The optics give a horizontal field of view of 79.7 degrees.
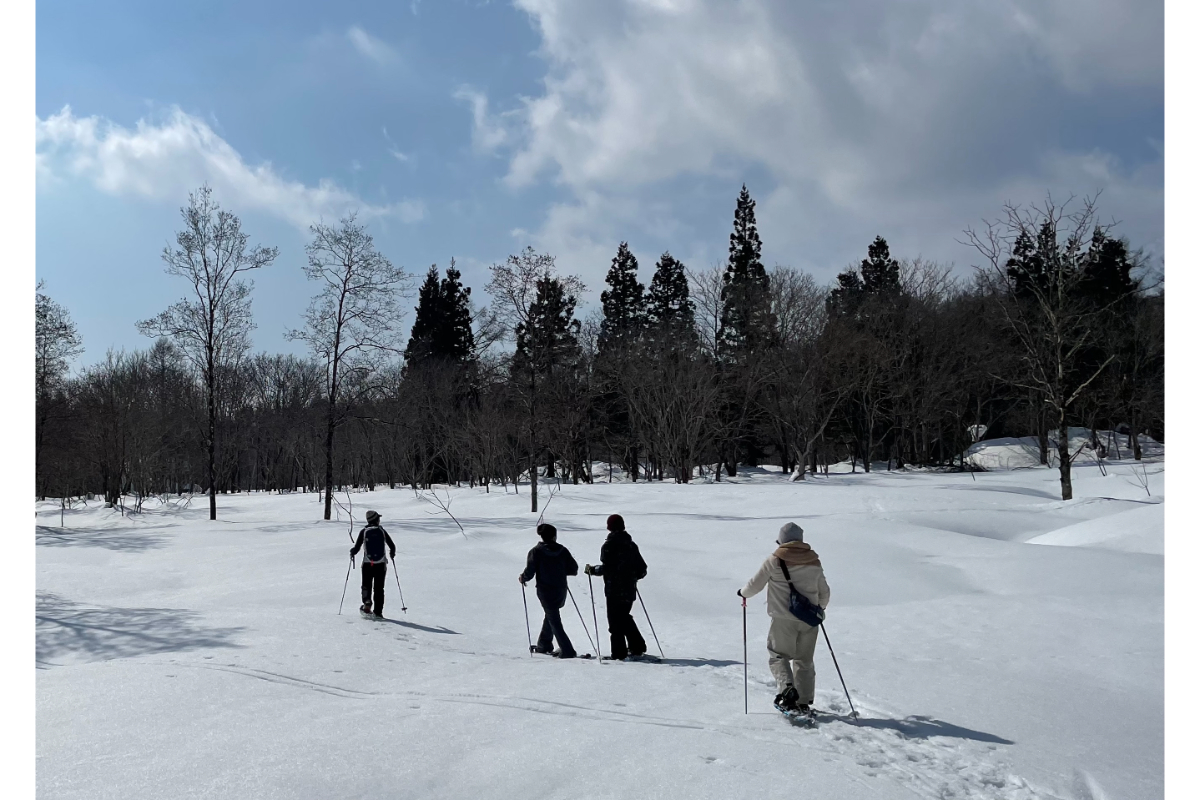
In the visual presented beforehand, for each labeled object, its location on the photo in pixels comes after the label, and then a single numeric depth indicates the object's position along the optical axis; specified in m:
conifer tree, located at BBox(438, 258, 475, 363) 62.38
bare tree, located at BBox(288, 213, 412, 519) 26.81
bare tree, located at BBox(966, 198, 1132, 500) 25.22
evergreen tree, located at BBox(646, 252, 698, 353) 57.75
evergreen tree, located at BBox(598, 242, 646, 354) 59.59
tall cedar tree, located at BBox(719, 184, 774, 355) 44.91
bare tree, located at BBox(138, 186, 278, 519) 27.59
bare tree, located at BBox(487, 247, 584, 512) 27.98
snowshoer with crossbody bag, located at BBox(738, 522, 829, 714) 6.78
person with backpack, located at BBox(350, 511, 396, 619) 11.87
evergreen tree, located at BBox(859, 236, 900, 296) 59.44
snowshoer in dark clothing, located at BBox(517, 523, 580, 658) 9.79
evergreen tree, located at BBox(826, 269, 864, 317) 48.84
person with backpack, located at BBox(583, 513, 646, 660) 9.51
